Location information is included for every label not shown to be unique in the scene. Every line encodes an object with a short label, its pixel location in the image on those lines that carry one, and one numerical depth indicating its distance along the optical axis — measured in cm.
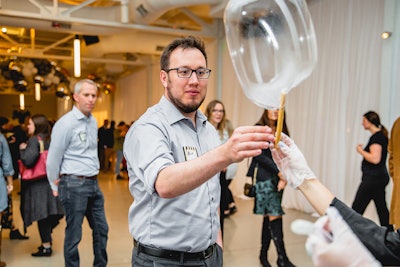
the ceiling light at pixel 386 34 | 422
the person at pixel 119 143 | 912
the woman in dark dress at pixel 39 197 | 353
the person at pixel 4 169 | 310
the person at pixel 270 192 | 310
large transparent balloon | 101
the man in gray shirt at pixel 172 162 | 130
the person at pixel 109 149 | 969
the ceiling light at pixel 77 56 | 600
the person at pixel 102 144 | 961
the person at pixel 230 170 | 396
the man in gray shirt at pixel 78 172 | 284
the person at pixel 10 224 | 405
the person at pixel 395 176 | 269
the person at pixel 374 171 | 369
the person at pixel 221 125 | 347
